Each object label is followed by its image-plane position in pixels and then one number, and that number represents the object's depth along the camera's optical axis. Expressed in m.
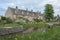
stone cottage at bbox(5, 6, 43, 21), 26.26
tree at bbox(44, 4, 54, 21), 21.61
